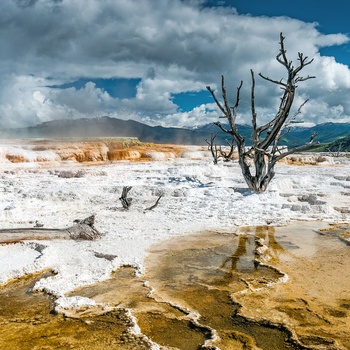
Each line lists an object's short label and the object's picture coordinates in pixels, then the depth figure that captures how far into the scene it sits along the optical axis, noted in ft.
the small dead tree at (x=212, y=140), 73.44
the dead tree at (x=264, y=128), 38.01
